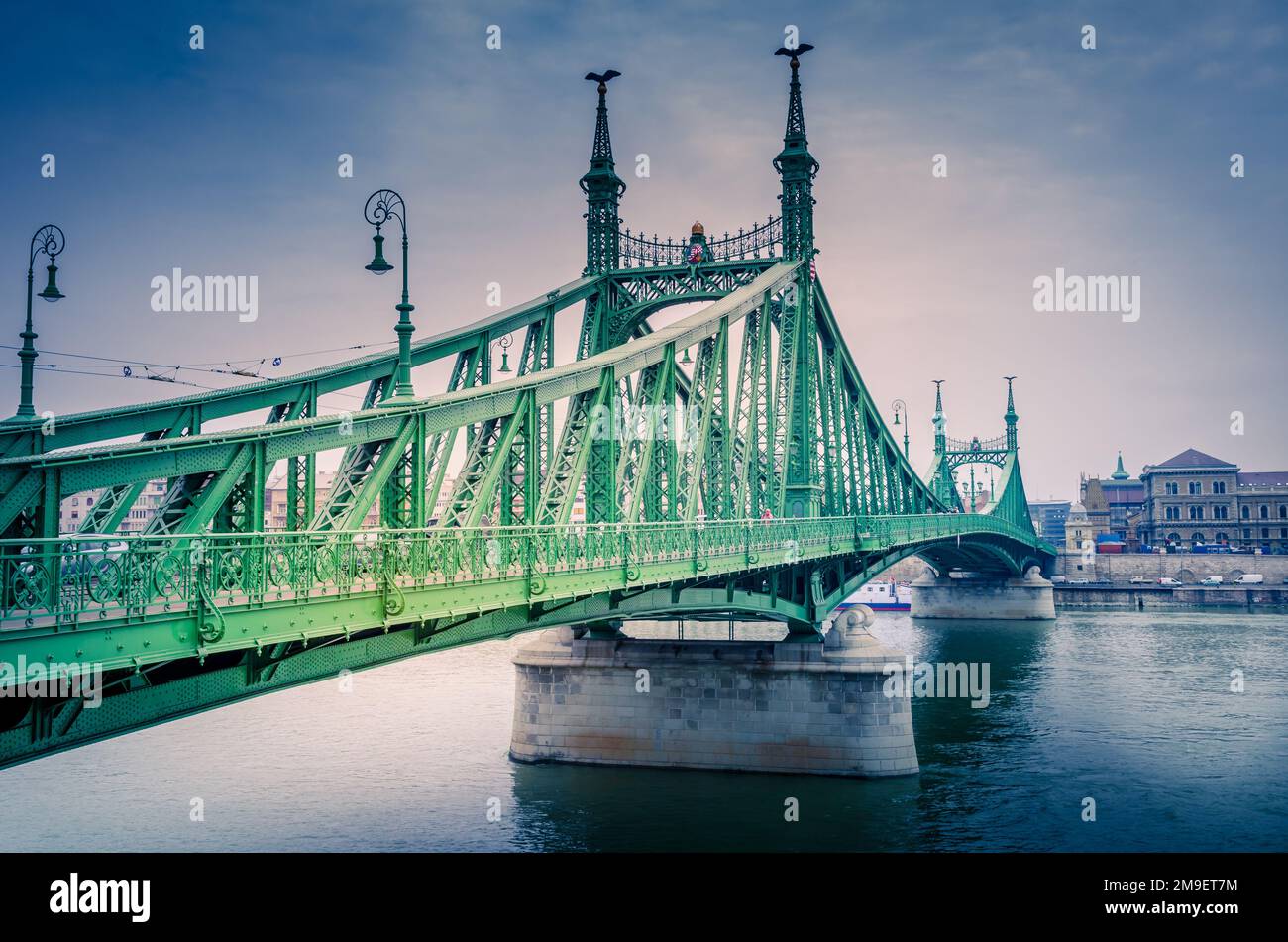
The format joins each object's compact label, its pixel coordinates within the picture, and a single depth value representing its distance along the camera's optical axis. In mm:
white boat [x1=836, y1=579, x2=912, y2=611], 112000
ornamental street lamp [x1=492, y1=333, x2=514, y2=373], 31917
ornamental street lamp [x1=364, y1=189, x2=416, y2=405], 18156
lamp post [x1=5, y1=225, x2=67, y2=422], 17750
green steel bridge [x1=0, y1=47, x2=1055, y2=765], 12828
